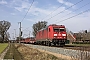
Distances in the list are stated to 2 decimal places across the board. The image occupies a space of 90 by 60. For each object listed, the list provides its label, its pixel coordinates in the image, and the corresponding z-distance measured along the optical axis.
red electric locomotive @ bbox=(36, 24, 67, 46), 34.75
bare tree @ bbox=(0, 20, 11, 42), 152.25
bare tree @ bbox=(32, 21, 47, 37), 122.93
